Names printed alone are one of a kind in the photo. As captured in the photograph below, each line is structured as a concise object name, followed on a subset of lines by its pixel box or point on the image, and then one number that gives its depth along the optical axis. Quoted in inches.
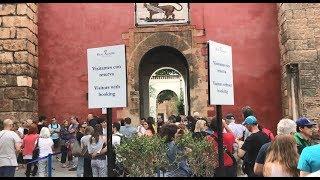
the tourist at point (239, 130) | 292.7
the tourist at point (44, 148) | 299.9
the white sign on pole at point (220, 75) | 166.1
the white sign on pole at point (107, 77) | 164.6
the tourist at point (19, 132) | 371.5
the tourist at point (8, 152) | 247.8
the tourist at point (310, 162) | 124.1
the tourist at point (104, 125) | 331.4
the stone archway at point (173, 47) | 462.3
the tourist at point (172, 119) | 381.9
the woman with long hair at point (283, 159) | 130.6
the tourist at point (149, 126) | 331.6
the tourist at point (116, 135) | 281.6
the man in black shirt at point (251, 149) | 187.2
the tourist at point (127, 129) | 364.2
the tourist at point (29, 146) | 322.0
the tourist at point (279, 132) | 156.9
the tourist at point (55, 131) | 427.8
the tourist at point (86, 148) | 281.7
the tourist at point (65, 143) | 409.7
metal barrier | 272.3
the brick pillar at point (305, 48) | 418.0
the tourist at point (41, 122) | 431.0
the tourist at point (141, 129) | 357.3
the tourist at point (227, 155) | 209.0
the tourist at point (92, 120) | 375.2
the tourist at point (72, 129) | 414.3
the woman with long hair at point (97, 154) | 263.6
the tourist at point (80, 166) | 295.7
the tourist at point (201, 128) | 231.6
